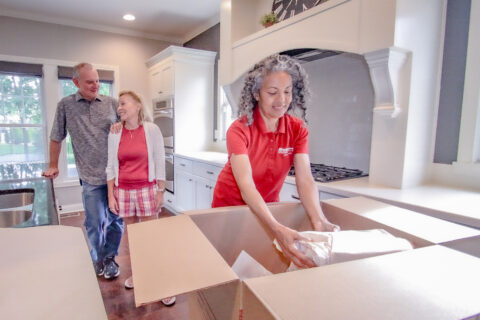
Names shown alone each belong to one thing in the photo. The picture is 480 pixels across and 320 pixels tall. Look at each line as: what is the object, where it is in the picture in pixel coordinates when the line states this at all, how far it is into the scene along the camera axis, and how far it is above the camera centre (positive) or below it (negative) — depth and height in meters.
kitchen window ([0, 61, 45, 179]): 3.87 +0.15
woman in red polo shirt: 1.10 -0.01
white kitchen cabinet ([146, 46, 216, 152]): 3.82 +0.53
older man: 2.08 -0.06
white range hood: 1.63 +0.42
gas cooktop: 1.93 -0.28
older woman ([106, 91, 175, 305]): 1.93 -0.22
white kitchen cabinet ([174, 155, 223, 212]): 3.07 -0.61
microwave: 3.89 +0.37
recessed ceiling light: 3.83 +1.47
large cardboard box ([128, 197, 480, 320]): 0.38 -0.23
